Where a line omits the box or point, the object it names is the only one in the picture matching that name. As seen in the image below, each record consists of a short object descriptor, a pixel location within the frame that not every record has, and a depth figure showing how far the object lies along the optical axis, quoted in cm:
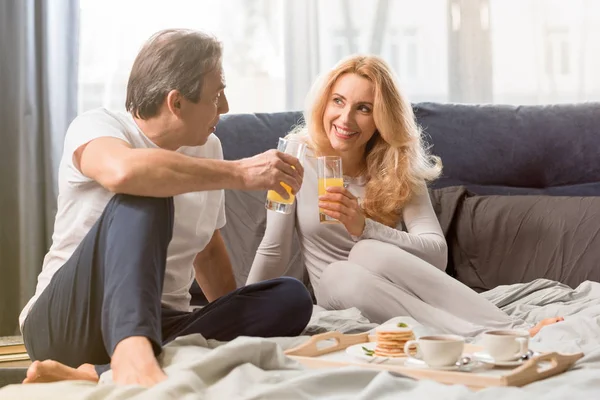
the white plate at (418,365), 314
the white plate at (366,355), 326
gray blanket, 298
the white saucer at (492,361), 315
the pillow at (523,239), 442
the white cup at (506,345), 317
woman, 401
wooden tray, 308
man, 325
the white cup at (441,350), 313
